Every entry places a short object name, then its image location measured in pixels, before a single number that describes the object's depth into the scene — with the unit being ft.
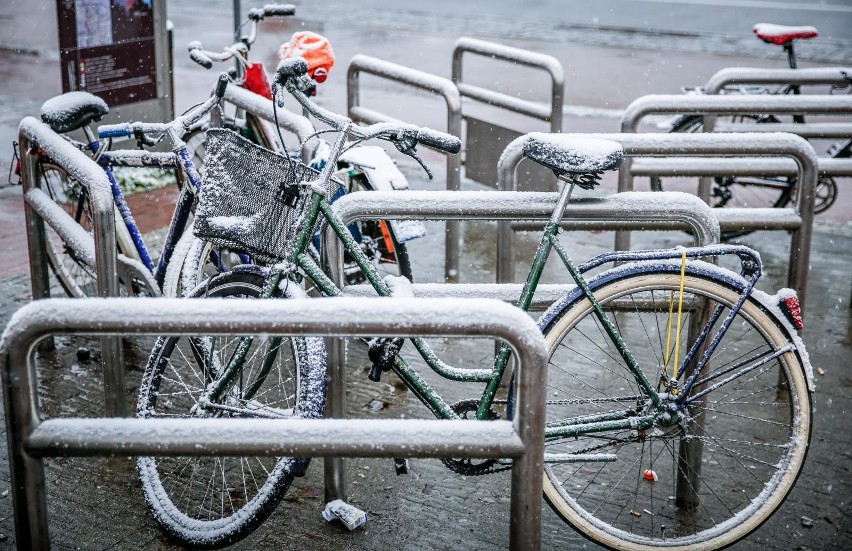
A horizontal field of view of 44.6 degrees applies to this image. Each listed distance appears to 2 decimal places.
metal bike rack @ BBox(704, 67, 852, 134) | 21.17
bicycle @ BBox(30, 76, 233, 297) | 14.01
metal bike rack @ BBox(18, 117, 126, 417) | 13.00
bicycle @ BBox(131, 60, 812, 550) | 10.94
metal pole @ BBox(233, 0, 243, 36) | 27.44
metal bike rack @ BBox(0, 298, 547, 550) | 7.63
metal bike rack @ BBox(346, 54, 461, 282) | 19.76
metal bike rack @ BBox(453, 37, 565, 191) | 21.83
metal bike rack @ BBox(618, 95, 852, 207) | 17.04
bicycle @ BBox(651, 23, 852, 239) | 23.90
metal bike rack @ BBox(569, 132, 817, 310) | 13.98
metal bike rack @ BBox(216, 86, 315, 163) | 14.90
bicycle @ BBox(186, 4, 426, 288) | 16.35
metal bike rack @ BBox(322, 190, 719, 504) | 11.52
